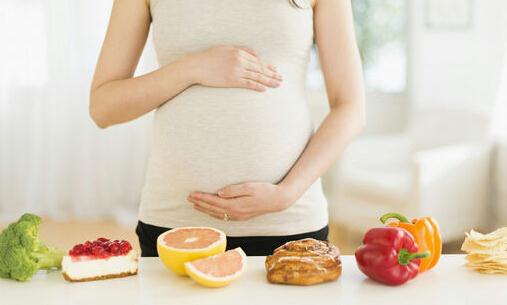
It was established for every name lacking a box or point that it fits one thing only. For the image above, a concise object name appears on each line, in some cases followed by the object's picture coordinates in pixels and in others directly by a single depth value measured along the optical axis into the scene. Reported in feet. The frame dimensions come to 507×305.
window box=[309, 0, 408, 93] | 18.41
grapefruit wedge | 5.02
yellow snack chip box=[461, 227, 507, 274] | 5.29
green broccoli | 5.15
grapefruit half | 5.15
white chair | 14.05
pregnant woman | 5.99
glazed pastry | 5.05
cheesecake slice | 5.17
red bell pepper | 5.05
